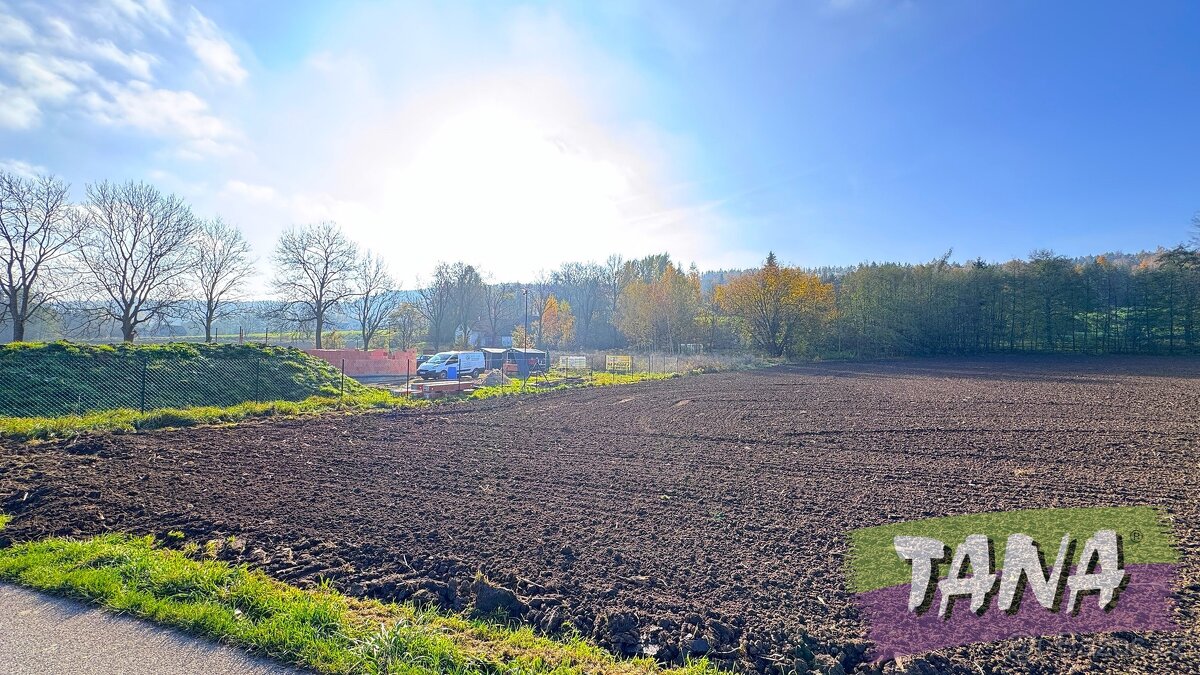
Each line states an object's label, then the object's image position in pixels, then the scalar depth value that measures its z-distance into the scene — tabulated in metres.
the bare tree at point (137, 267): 32.03
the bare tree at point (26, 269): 28.33
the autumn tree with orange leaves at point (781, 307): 45.91
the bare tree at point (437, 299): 64.44
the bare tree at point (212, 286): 37.59
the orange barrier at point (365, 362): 32.59
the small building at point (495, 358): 36.44
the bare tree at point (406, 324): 53.44
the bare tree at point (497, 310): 71.81
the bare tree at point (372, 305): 48.16
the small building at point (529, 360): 34.16
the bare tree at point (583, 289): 77.19
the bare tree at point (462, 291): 65.69
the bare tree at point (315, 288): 41.84
